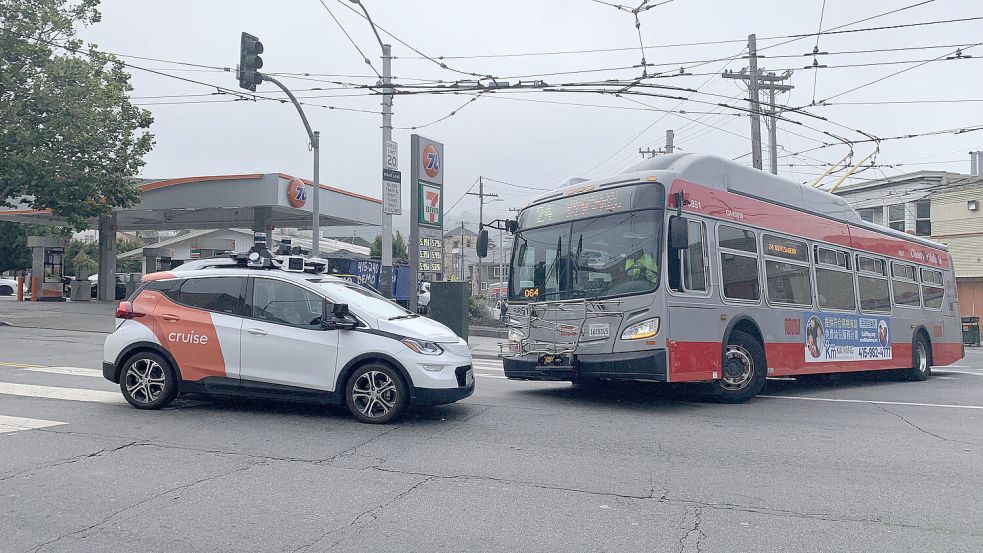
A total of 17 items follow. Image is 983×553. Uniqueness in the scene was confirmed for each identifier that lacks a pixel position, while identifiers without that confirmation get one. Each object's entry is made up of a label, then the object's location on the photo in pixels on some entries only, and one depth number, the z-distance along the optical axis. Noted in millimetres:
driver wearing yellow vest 9477
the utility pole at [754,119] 21484
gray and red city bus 9531
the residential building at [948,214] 34906
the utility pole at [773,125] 23495
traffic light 15164
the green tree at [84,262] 53303
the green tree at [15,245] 50844
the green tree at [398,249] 58362
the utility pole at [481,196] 57438
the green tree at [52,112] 23609
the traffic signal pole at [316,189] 21780
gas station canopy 30516
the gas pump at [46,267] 36453
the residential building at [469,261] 94619
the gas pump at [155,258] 41094
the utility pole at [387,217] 18344
